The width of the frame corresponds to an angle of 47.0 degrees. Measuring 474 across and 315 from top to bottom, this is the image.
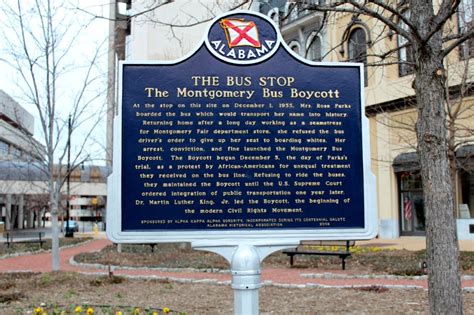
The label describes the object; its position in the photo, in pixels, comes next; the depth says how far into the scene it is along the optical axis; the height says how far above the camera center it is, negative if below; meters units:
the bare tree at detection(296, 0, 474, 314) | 5.36 +0.41
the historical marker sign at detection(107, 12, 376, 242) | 4.56 +0.51
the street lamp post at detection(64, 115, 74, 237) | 14.82 +1.83
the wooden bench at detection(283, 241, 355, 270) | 13.98 -1.43
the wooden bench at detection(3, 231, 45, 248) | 24.70 -1.67
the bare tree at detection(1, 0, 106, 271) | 13.40 +2.47
